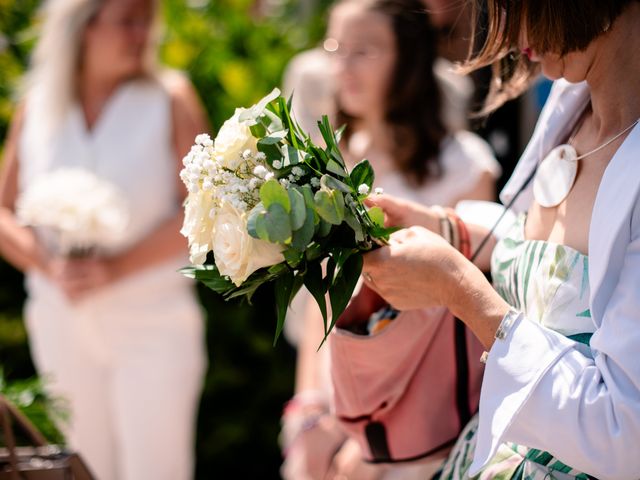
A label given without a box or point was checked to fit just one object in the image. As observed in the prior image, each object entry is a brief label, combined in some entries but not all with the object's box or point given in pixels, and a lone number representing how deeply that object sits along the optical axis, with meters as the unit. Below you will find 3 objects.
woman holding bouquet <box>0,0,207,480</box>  3.68
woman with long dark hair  3.13
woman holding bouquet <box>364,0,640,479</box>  1.49
